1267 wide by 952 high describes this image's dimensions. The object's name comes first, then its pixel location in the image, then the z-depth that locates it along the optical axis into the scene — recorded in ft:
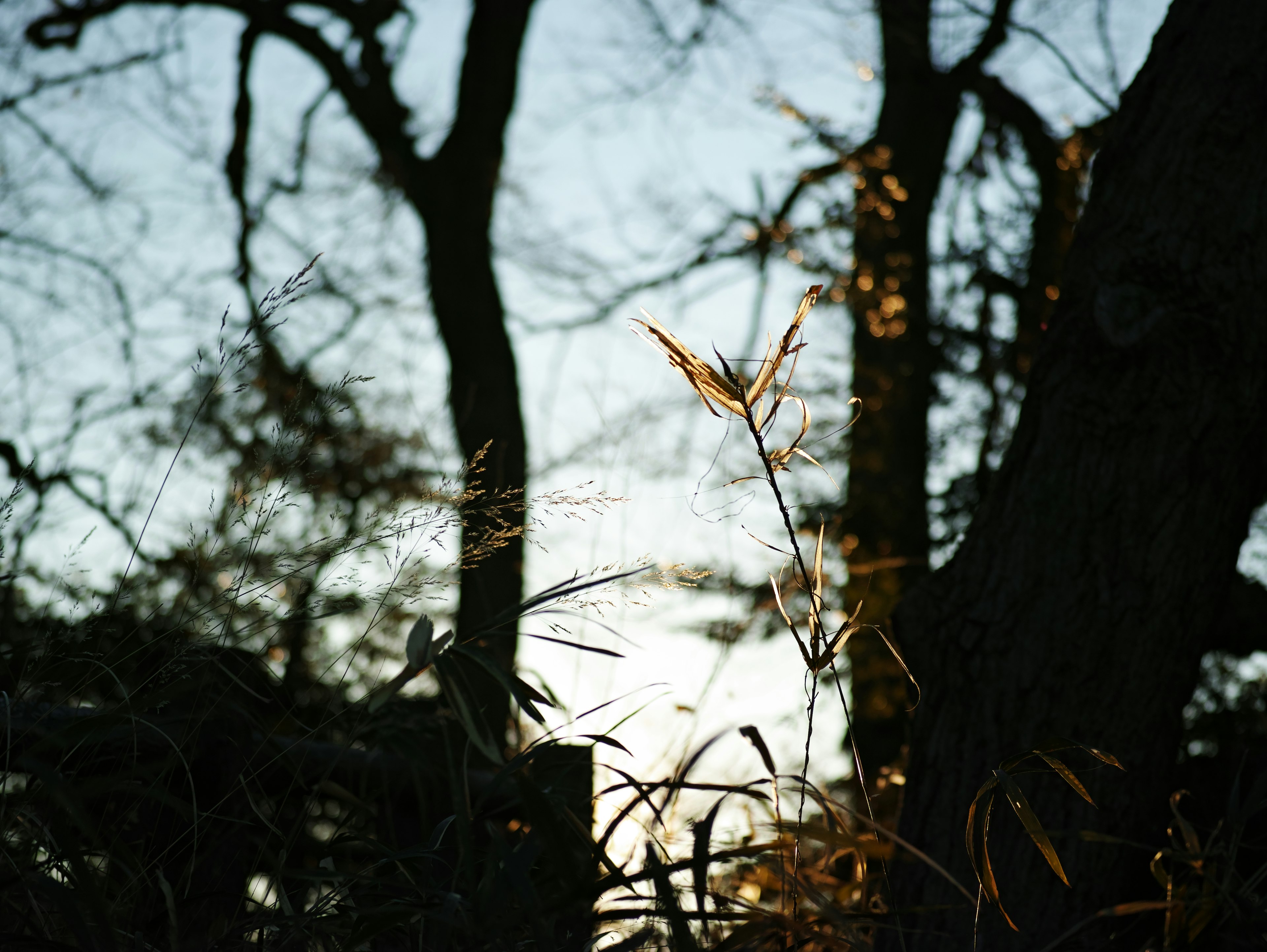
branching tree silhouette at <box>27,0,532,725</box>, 15.52
